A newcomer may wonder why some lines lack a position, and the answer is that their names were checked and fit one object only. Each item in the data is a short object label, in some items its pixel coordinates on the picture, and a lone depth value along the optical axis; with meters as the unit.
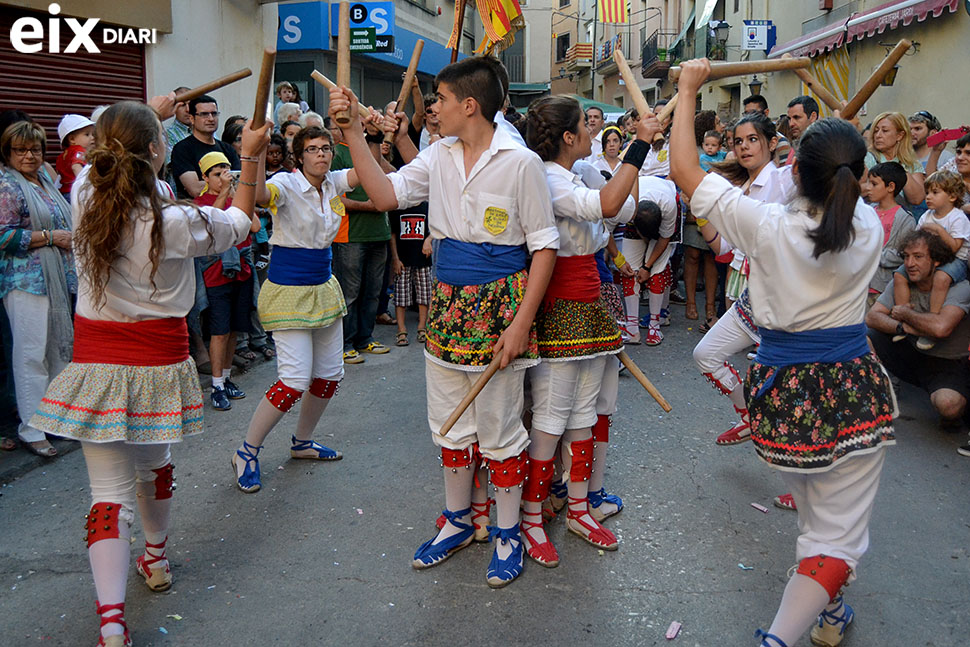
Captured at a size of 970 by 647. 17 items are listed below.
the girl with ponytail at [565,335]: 3.52
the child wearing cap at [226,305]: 5.90
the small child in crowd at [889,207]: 5.86
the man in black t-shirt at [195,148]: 6.20
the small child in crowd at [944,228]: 5.45
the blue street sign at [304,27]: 14.35
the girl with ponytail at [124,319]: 2.79
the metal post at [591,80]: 38.67
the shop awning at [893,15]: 11.89
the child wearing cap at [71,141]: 5.40
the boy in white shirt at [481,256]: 3.20
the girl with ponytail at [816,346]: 2.54
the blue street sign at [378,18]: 12.61
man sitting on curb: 5.32
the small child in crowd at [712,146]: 8.84
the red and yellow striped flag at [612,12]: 16.19
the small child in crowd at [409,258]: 8.11
